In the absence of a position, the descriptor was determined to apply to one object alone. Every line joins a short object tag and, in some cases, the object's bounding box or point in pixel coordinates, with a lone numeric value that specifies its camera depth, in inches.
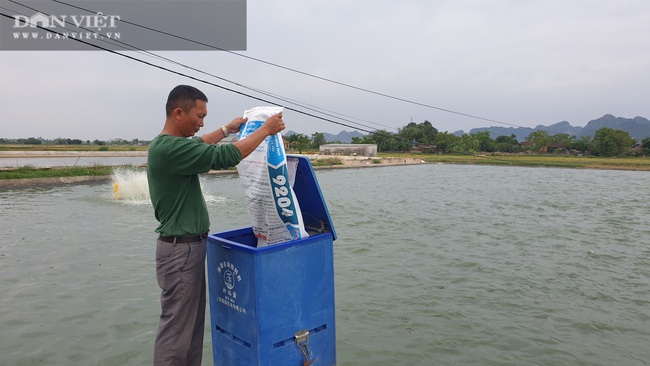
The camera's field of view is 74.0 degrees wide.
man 94.4
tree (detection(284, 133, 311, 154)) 3197.8
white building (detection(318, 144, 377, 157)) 2632.9
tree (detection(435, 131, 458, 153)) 3408.0
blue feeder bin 91.0
